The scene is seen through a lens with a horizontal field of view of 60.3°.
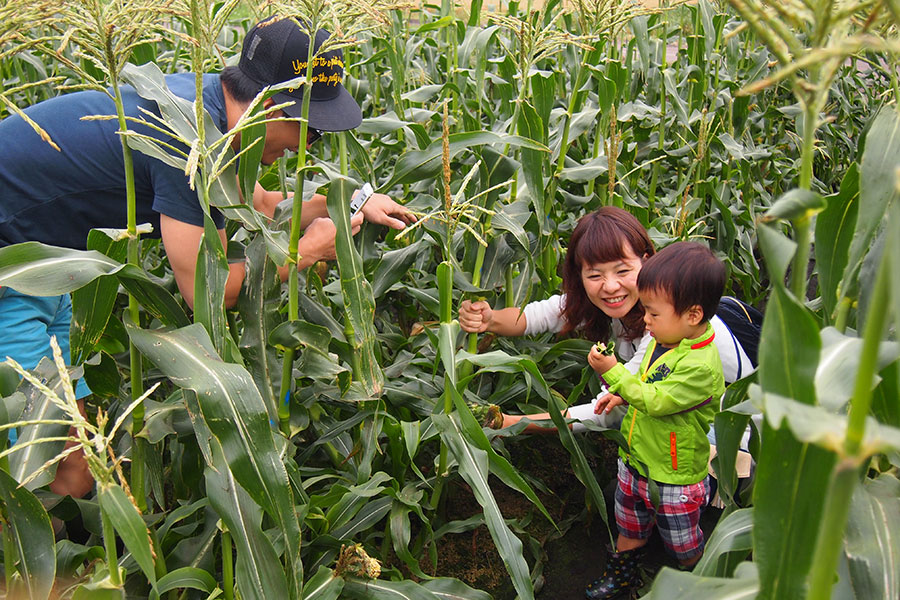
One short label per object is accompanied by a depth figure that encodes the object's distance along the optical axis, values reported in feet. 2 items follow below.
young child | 7.24
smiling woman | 8.25
